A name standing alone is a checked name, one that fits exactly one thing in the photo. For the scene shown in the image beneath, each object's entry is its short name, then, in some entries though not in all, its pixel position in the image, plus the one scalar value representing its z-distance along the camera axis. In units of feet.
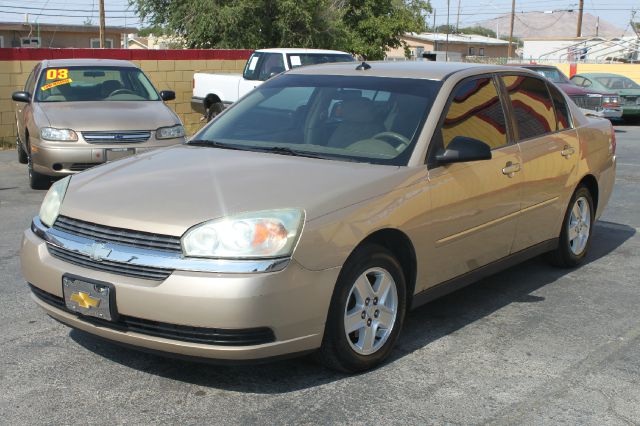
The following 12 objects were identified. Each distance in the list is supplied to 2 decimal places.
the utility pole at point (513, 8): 218.89
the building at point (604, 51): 141.08
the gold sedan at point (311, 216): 12.65
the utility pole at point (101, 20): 129.15
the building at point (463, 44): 289.94
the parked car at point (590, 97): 72.18
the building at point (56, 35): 159.63
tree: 86.17
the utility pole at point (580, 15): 182.19
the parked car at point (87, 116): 32.35
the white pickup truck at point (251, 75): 53.62
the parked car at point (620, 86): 77.61
